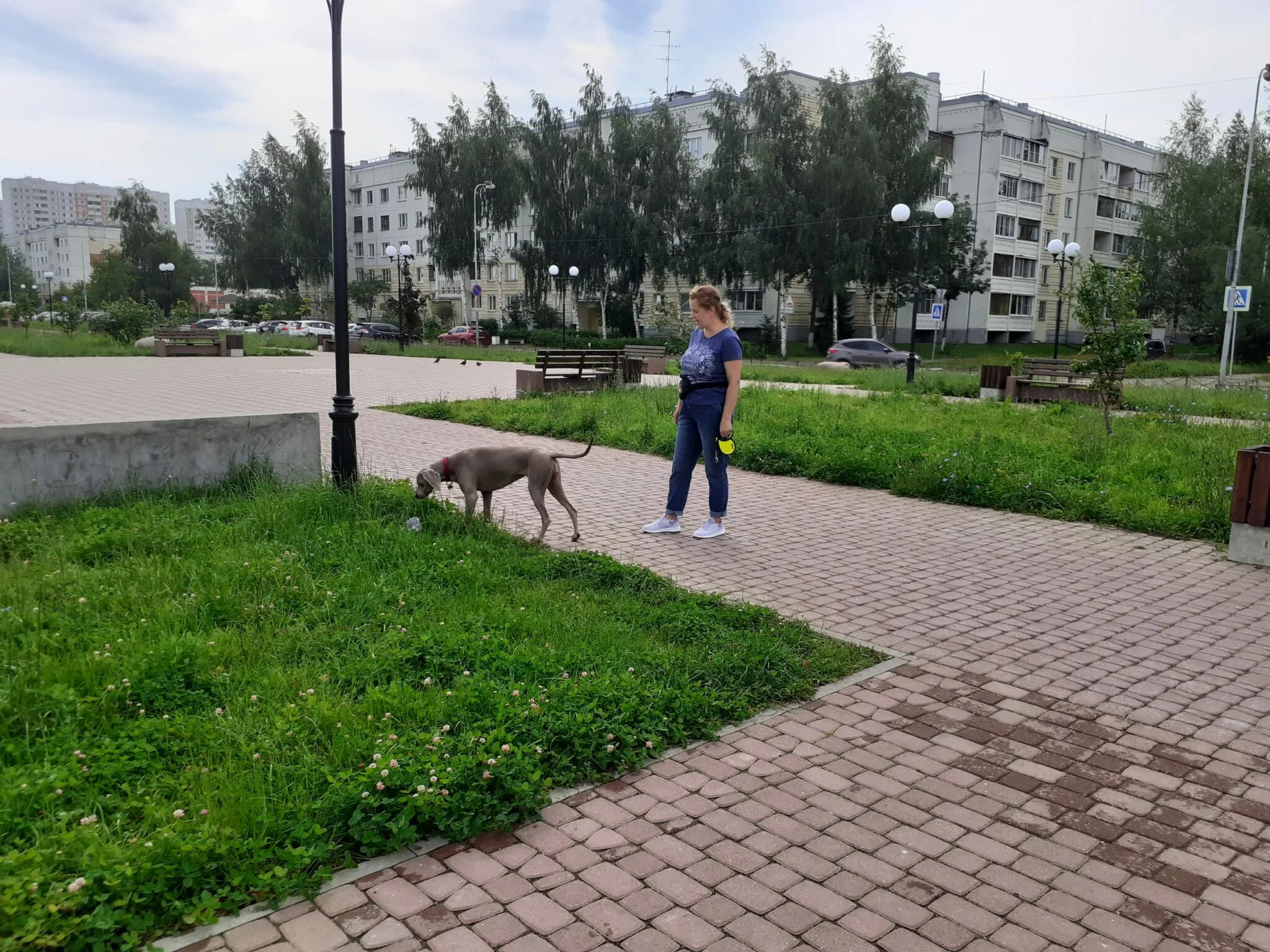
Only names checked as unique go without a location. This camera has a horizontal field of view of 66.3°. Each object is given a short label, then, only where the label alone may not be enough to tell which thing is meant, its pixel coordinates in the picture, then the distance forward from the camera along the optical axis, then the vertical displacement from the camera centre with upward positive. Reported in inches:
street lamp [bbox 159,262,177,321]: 2304.4 +99.1
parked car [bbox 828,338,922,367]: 1439.5 -38.6
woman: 278.1 -20.9
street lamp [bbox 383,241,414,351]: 1545.3 +95.9
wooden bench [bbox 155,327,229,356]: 1264.8 -42.7
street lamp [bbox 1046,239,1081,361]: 1010.7 +88.2
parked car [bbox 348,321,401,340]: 2103.8 -34.1
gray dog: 268.7 -41.7
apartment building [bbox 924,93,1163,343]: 2246.6 +335.4
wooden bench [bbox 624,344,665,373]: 1004.6 -35.5
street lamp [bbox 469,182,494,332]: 1983.3 +260.9
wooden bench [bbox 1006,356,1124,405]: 677.3 -36.5
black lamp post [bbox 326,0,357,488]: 292.0 -3.5
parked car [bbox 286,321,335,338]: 2110.4 -34.7
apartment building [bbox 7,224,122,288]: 5044.3 +312.0
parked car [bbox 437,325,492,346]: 2053.4 -42.5
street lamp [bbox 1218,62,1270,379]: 1218.6 +15.7
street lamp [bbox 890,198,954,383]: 862.5 +105.7
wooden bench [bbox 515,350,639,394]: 671.8 -37.0
